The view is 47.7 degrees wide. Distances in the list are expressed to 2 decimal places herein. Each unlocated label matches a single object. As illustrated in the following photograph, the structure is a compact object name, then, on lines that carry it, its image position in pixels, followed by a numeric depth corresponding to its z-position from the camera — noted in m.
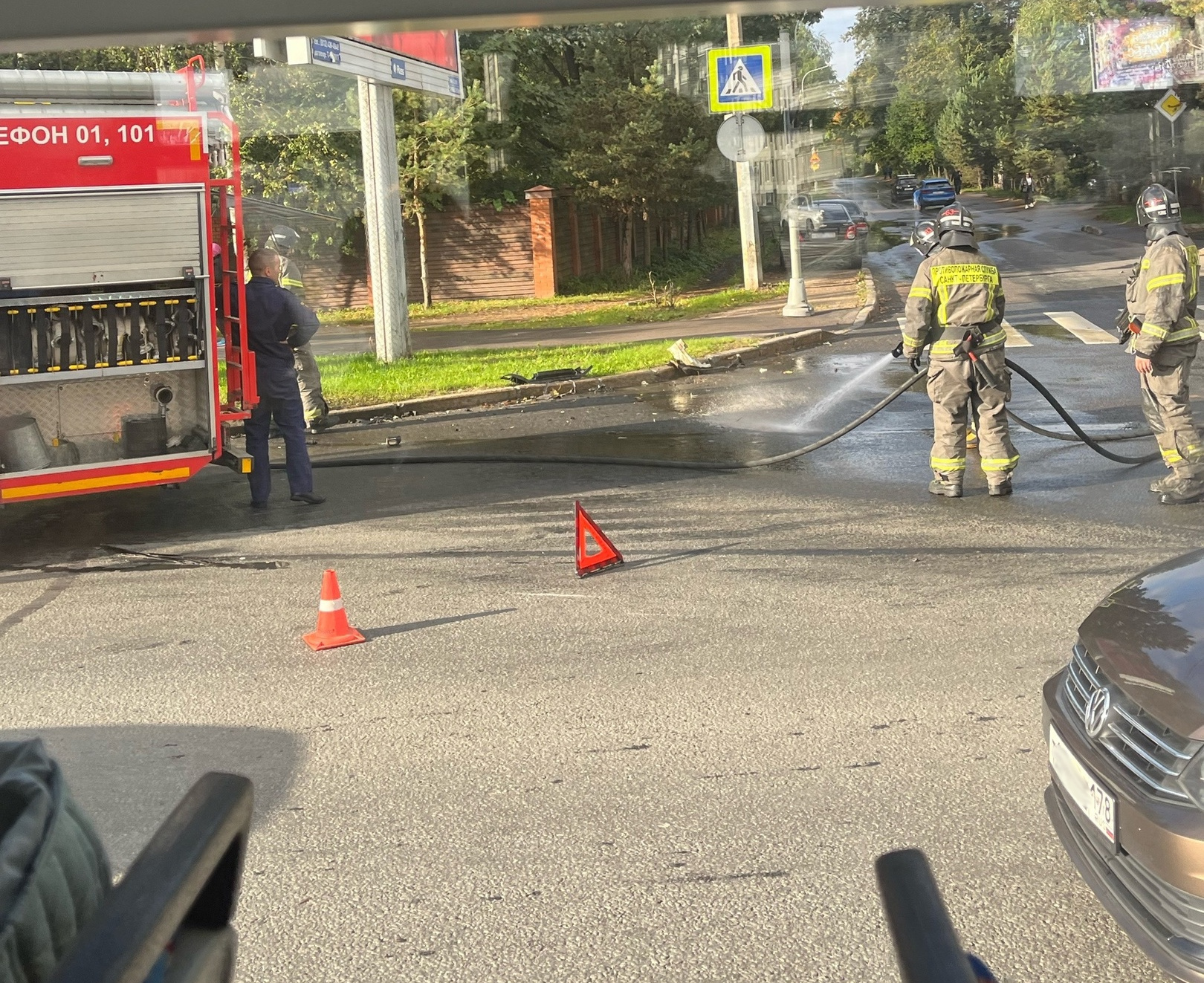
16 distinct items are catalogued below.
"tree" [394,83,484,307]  24.53
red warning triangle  7.43
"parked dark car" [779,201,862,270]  23.22
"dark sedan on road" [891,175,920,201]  21.49
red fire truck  8.46
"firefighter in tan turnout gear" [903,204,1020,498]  9.00
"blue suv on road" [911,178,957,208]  19.14
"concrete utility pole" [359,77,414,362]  15.97
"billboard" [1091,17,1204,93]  20.34
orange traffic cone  6.39
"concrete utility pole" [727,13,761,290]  22.92
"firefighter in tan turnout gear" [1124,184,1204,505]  8.69
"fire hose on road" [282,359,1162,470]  9.95
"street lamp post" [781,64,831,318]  20.86
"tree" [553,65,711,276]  26.11
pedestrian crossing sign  17.50
